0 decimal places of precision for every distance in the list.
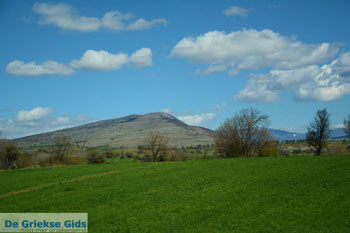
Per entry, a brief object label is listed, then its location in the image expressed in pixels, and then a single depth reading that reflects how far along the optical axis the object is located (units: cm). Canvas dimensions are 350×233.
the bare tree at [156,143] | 9362
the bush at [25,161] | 7469
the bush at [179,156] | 9211
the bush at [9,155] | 7575
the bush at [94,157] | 8450
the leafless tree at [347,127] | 8694
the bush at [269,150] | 7706
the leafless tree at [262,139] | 7756
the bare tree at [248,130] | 7769
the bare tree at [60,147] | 8594
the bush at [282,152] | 8904
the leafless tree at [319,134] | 7494
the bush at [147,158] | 9348
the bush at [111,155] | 12025
